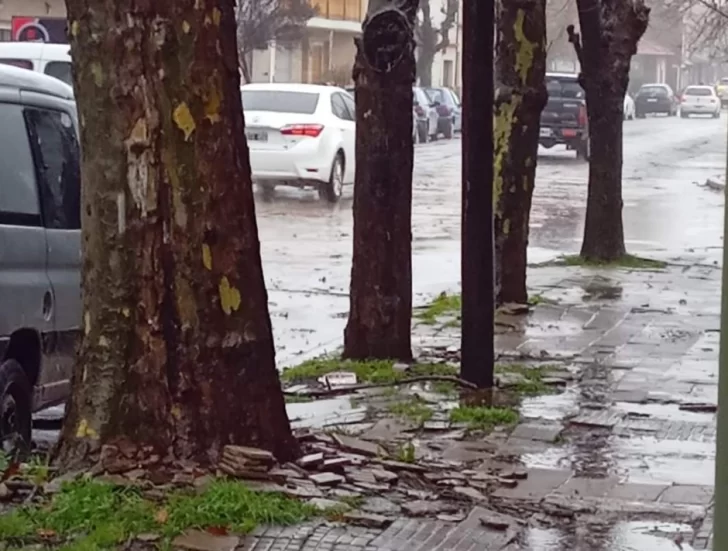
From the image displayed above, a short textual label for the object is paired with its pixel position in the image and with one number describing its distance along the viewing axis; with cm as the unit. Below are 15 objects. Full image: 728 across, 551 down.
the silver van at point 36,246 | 697
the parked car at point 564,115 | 3744
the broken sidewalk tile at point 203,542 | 536
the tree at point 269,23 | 4497
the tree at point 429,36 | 5928
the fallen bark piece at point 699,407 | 868
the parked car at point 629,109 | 6488
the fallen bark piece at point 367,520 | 571
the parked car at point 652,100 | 7181
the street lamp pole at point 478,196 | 852
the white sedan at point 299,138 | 2352
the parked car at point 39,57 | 1919
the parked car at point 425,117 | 4228
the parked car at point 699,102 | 7262
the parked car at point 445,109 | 4519
